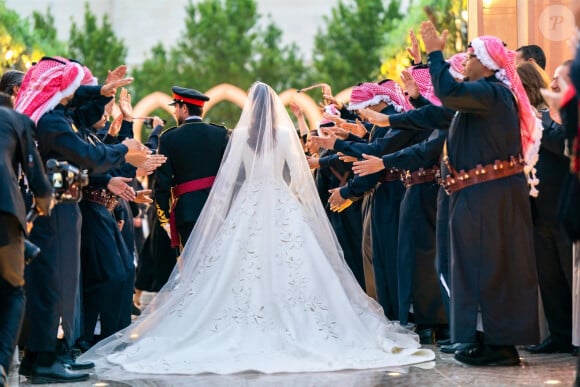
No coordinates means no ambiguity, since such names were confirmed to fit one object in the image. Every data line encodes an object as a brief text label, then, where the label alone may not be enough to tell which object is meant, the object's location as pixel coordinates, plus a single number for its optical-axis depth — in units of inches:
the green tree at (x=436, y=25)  1051.3
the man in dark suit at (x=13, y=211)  244.4
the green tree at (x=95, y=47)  1950.1
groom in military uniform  393.4
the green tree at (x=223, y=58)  2063.2
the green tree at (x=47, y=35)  1613.6
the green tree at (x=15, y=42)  1090.7
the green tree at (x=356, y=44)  2001.7
